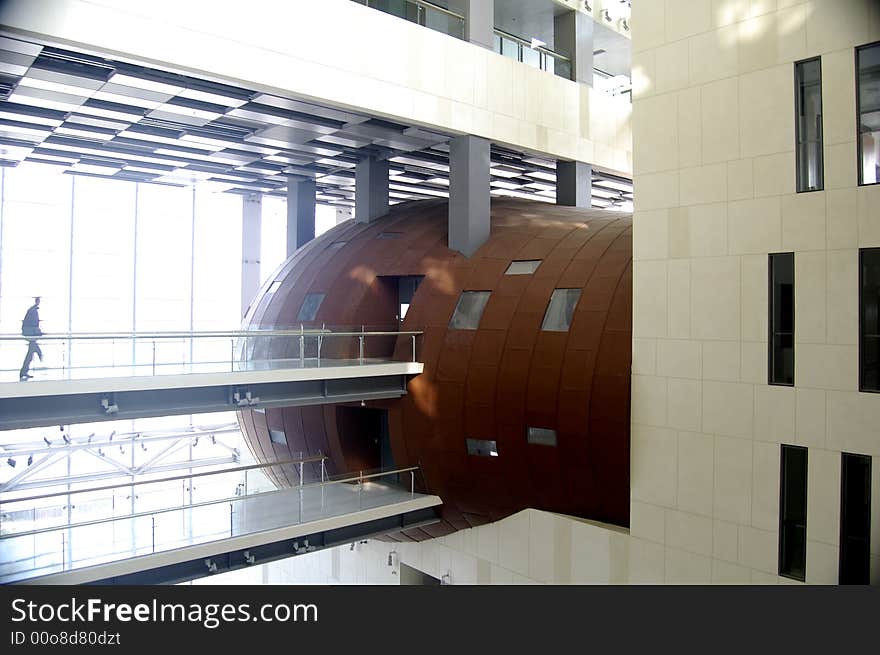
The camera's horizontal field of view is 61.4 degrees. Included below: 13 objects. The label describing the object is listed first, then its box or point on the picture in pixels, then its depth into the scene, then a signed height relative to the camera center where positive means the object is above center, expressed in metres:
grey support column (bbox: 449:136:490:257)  21.73 +4.26
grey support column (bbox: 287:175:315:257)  30.38 +5.09
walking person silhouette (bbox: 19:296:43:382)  14.98 +0.03
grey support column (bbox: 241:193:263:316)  36.34 +4.73
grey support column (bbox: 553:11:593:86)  26.95 +10.97
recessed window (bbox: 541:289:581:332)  17.78 +0.65
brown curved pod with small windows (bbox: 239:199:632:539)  16.61 -0.69
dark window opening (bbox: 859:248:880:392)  11.91 +0.33
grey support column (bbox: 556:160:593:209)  26.08 +5.44
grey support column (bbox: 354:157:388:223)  26.53 +5.25
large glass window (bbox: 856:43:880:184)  11.91 +3.71
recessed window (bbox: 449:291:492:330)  19.80 +0.70
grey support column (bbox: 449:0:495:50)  22.45 +9.70
